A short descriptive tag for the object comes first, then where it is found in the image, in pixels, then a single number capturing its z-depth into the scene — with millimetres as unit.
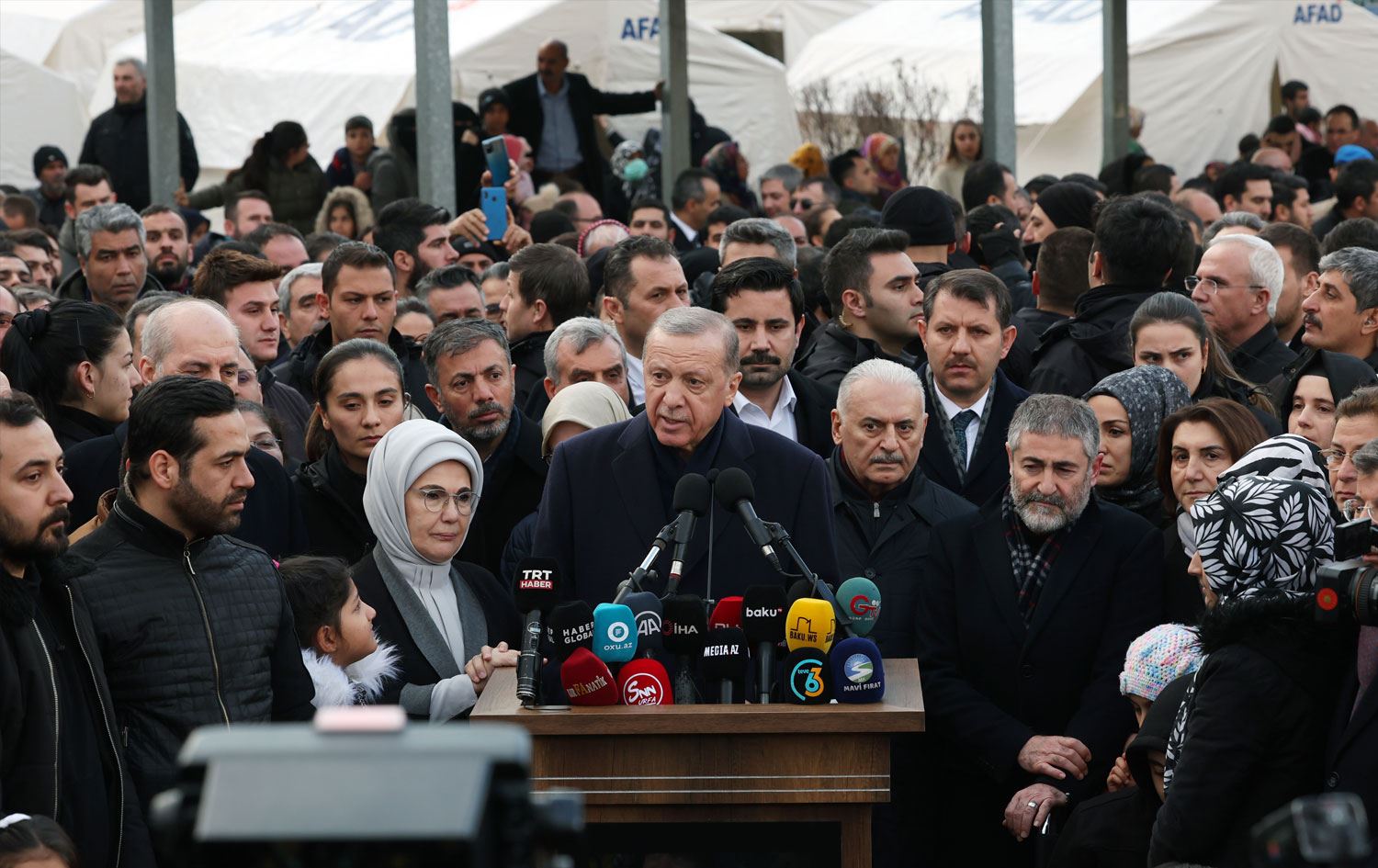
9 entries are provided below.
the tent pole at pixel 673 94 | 14742
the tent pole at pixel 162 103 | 12758
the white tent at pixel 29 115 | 21062
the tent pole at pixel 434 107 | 11000
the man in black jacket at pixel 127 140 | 14664
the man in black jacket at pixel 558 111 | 15094
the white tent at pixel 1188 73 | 20688
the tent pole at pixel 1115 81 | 15562
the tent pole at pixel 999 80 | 13461
